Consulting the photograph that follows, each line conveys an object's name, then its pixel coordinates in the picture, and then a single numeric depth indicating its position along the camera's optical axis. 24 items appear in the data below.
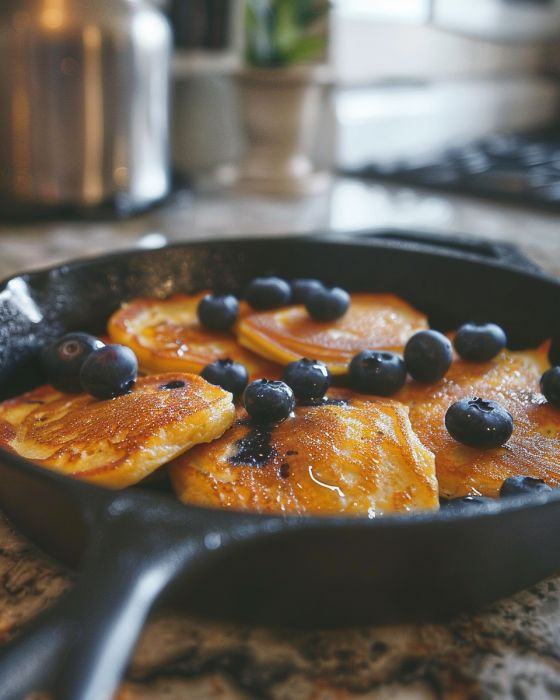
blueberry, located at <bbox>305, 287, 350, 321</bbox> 0.43
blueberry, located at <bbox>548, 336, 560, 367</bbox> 0.43
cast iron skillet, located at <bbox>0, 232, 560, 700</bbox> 0.23
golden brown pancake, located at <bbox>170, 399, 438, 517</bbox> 0.33
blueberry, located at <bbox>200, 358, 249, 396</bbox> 0.39
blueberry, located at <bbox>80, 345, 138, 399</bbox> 0.37
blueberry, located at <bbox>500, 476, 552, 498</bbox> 0.34
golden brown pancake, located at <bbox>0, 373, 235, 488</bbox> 0.34
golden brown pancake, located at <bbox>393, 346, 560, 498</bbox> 0.36
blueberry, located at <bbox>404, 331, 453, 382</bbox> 0.40
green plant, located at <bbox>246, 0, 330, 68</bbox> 0.79
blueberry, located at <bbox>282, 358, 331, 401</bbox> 0.38
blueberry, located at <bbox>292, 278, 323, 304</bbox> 0.46
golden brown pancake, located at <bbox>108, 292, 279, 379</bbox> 0.41
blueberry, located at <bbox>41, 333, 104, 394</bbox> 0.39
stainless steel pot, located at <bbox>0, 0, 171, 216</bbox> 0.60
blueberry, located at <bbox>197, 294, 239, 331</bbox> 0.43
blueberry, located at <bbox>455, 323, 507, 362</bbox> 0.42
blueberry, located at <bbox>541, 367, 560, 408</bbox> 0.39
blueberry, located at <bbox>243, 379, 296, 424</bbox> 0.36
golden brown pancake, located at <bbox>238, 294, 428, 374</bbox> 0.41
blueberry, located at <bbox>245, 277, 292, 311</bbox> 0.45
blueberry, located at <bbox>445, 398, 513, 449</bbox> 0.36
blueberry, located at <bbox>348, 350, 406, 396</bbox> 0.39
